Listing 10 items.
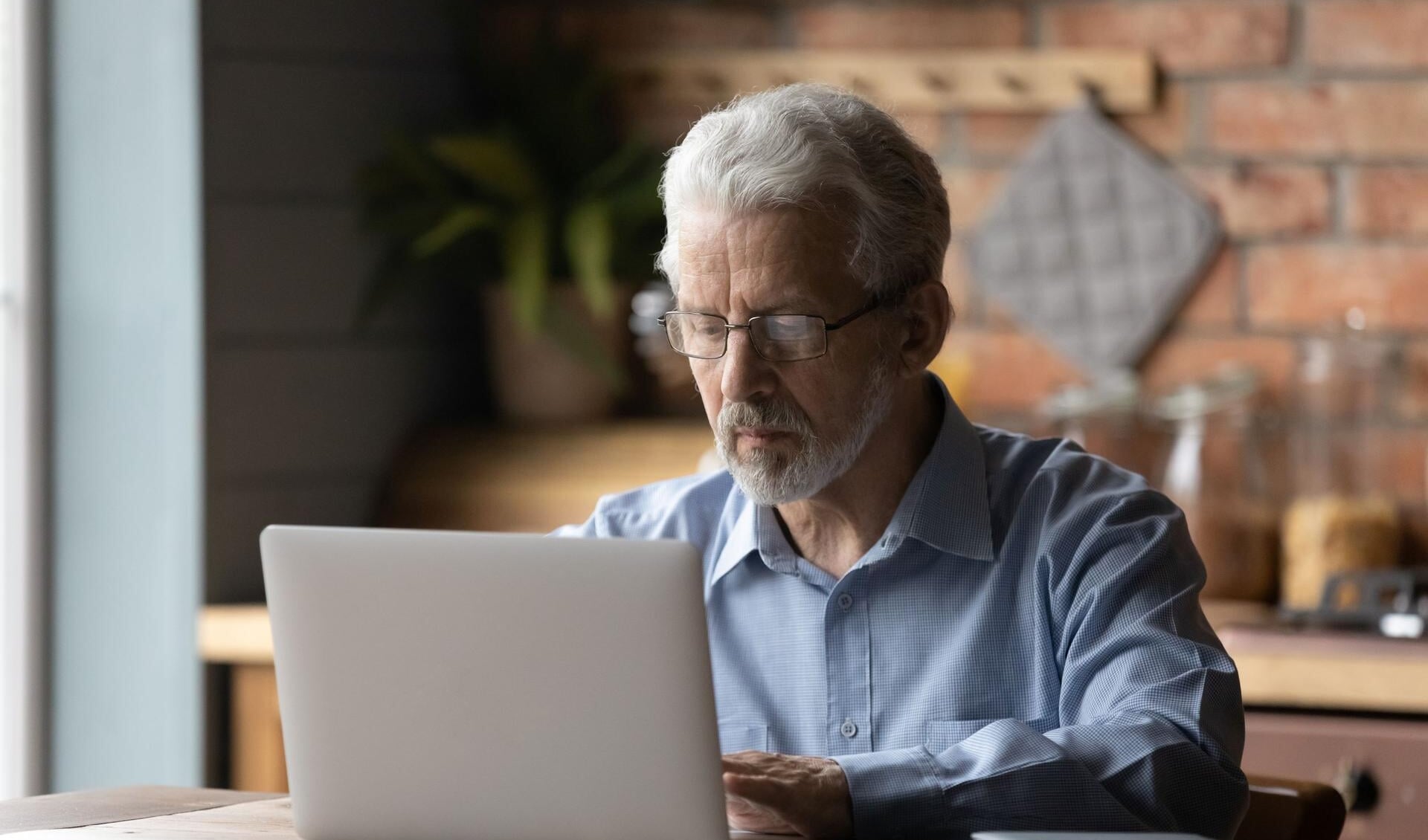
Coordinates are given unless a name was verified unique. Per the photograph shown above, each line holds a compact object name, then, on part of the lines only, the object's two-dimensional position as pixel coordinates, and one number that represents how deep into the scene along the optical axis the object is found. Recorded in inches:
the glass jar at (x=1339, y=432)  214.7
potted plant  228.7
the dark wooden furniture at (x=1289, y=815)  120.4
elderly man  124.9
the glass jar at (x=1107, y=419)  220.7
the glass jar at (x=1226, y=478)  213.9
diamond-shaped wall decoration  225.3
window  209.5
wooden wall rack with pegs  226.1
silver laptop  92.6
